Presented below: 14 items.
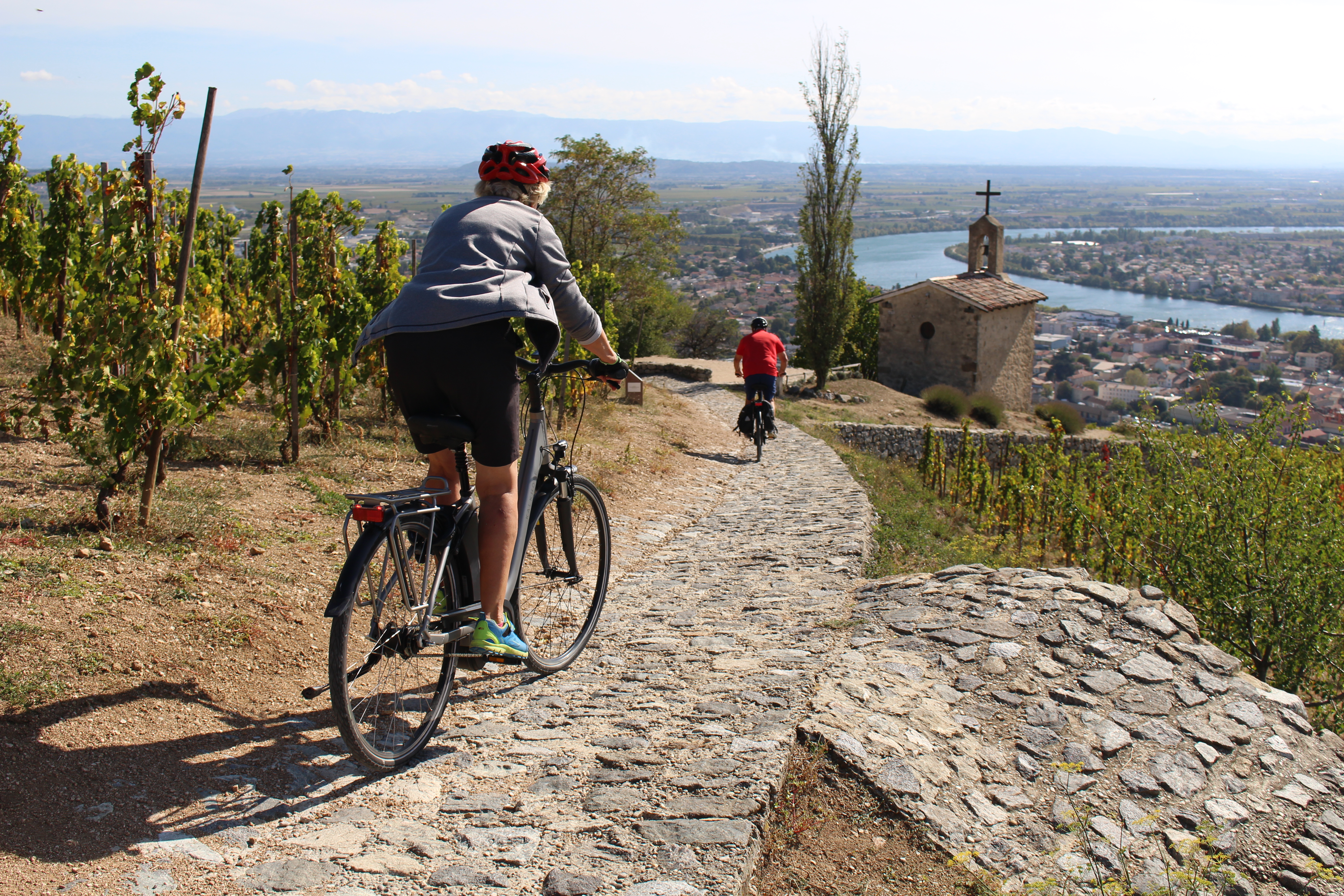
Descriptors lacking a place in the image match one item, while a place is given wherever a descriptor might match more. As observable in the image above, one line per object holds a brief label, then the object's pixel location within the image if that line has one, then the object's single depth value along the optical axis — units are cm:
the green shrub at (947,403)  2284
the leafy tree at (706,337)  3781
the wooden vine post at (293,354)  652
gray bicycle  285
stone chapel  2522
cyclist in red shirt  1184
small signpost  1518
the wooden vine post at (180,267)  431
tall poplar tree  2106
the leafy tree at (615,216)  3003
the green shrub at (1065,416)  2481
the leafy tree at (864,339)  2903
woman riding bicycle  298
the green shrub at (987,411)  2347
